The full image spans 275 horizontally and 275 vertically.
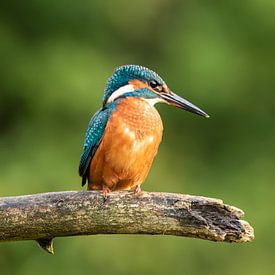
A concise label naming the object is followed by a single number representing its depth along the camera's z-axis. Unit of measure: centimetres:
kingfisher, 1121
